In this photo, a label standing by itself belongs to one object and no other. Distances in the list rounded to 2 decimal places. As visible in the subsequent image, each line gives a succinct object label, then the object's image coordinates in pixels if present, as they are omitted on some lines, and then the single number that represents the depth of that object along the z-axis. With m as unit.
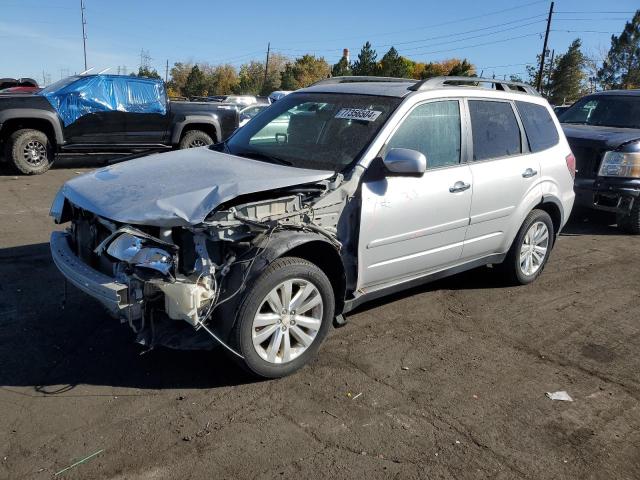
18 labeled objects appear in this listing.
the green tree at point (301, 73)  56.28
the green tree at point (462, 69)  35.62
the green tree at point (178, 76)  82.35
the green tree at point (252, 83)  63.91
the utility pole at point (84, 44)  50.24
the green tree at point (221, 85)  70.88
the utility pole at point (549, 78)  58.07
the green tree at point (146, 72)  69.57
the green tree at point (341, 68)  52.33
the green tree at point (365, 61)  48.19
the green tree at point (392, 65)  43.41
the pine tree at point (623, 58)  62.78
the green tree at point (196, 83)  65.00
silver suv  3.27
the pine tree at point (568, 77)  58.06
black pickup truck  10.45
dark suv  7.88
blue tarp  10.91
